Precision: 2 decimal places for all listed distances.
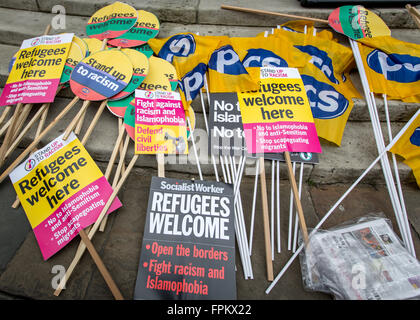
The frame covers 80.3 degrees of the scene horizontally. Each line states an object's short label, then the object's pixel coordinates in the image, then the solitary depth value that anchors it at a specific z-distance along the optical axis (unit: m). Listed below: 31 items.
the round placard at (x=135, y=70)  2.09
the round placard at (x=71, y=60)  2.19
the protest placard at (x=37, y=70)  2.12
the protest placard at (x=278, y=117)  1.98
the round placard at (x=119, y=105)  2.10
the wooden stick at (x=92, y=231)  1.51
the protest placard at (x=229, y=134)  1.98
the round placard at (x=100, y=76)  2.06
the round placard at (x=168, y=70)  2.20
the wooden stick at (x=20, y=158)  1.87
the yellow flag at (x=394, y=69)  2.35
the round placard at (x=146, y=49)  2.49
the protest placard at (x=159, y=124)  1.94
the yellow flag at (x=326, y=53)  2.43
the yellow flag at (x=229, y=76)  2.19
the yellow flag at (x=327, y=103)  2.15
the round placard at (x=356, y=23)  2.66
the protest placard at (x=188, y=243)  1.46
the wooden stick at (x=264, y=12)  2.87
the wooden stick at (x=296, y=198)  1.69
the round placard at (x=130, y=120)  2.02
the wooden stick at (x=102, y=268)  1.43
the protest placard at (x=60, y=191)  1.64
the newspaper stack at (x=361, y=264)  1.41
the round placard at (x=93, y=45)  2.42
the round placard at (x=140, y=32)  2.52
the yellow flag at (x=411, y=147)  2.07
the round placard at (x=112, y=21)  2.56
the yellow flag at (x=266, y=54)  2.35
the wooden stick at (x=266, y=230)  1.61
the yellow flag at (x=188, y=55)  2.24
